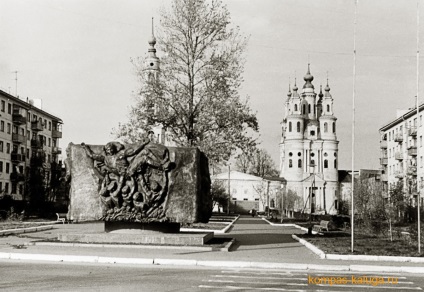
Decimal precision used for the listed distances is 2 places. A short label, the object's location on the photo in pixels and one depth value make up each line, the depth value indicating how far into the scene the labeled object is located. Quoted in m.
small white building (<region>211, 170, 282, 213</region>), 131.38
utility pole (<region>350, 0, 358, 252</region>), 22.26
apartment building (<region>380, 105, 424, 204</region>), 72.19
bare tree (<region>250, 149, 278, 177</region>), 140.75
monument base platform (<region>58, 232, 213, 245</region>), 21.56
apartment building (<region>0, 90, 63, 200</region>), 72.19
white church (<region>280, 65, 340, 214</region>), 134.62
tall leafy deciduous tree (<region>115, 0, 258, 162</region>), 40.31
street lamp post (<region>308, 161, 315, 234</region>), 30.30
